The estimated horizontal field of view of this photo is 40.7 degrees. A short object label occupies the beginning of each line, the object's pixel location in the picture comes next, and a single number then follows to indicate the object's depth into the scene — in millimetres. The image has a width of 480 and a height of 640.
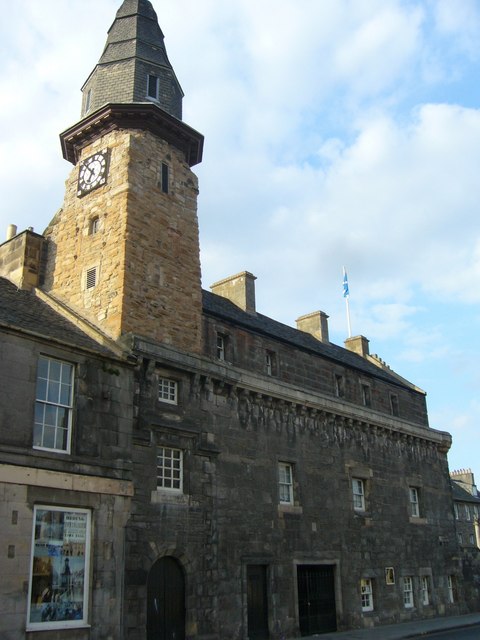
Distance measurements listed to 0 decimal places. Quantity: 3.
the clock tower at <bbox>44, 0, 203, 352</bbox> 20156
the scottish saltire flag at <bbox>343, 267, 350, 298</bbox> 36688
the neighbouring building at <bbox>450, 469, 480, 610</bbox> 31959
